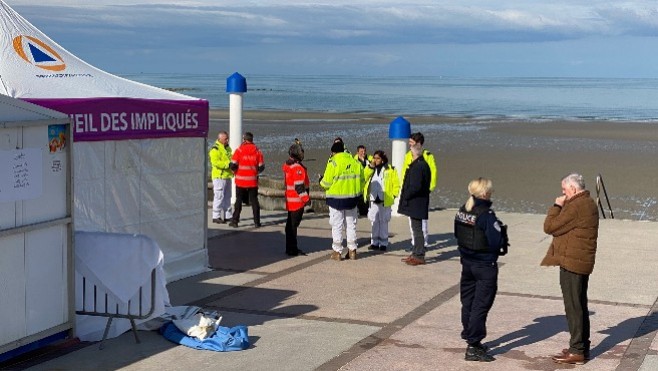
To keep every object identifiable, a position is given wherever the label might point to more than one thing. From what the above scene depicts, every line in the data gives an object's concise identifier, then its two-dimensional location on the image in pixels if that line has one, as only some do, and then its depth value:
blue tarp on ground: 9.59
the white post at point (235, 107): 19.50
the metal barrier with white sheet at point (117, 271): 9.63
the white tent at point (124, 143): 11.05
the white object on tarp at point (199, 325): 9.73
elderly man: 9.03
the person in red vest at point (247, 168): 17.25
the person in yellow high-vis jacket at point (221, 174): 17.64
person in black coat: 14.12
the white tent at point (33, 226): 8.79
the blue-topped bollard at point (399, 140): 19.17
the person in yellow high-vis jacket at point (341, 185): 14.16
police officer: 9.16
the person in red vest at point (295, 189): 14.55
